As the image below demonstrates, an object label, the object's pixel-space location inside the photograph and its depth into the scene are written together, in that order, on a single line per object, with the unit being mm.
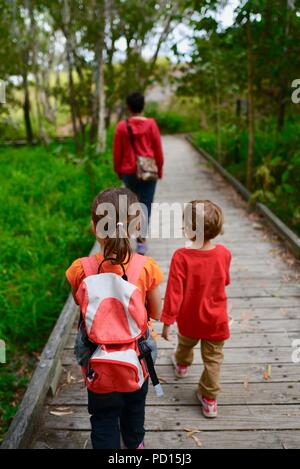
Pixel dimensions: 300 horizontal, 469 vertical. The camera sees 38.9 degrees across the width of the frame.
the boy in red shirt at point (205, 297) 2561
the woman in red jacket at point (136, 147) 4684
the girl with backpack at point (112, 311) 1909
